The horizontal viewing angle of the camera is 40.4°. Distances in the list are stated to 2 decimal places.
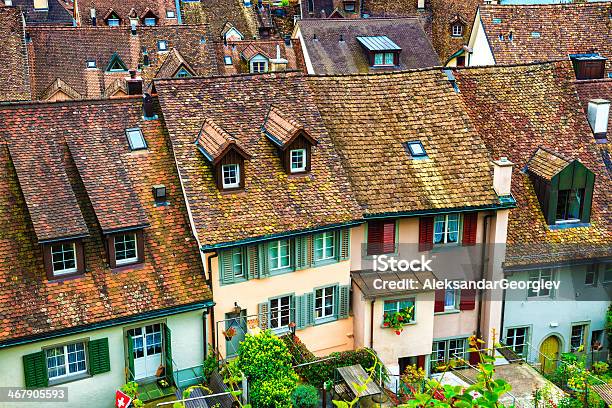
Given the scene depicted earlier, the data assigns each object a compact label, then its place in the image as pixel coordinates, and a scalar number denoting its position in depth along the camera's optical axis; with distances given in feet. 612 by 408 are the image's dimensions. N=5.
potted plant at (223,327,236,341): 99.40
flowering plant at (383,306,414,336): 106.32
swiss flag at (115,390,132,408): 90.36
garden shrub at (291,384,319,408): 92.48
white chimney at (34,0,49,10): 258.98
